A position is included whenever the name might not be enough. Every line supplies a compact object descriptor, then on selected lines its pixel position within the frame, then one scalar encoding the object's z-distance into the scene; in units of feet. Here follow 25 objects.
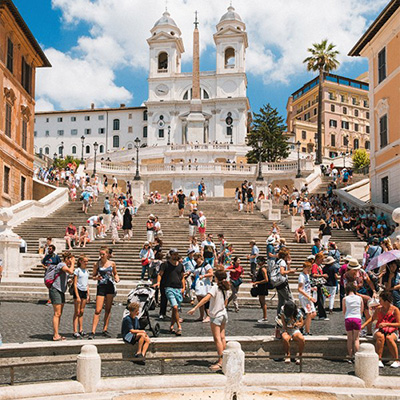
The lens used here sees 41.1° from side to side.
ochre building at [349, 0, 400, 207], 84.74
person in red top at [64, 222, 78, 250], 67.41
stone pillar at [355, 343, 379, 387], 26.16
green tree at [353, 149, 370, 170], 212.02
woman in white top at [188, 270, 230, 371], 28.55
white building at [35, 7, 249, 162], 278.05
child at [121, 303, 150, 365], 28.53
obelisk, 213.87
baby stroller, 30.86
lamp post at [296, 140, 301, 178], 131.95
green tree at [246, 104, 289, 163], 193.67
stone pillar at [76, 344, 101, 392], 24.59
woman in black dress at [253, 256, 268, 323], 39.55
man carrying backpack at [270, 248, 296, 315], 33.99
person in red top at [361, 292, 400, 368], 29.55
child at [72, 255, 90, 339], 33.04
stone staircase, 52.49
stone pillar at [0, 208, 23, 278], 58.03
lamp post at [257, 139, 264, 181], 114.00
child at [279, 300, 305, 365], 29.37
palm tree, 183.83
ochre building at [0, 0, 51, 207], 91.76
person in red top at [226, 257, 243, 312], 43.37
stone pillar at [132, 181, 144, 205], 111.26
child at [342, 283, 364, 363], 29.50
